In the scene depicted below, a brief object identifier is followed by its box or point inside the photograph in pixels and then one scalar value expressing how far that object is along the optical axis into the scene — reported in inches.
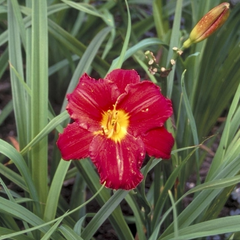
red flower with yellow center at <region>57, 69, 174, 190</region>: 22.8
